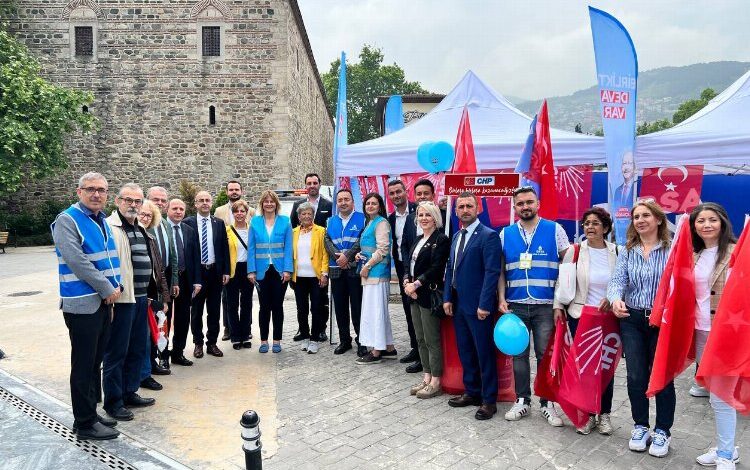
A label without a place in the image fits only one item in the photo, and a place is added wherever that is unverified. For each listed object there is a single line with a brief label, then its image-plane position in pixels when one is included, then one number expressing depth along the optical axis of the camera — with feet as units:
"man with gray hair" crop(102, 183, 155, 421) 15.02
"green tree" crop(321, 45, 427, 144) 155.43
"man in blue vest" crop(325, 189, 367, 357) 21.20
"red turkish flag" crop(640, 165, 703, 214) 24.77
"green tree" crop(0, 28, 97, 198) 62.85
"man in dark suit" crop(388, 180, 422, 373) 20.42
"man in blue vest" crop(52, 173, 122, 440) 13.08
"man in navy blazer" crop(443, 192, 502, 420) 14.84
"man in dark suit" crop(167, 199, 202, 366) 19.56
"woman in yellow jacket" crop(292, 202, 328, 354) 21.83
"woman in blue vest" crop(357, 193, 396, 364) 19.95
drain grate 12.50
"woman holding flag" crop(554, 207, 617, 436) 13.58
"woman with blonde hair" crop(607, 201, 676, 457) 12.53
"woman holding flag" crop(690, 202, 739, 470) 12.03
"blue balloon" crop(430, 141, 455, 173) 19.69
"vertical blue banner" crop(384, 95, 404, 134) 43.80
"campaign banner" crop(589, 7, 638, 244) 20.47
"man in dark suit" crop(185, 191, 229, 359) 20.66
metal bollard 8.87
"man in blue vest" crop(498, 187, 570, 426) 14.39
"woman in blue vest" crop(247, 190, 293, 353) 21.30
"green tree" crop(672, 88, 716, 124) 140.77
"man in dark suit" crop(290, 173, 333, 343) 23.18
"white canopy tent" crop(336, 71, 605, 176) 22.25
